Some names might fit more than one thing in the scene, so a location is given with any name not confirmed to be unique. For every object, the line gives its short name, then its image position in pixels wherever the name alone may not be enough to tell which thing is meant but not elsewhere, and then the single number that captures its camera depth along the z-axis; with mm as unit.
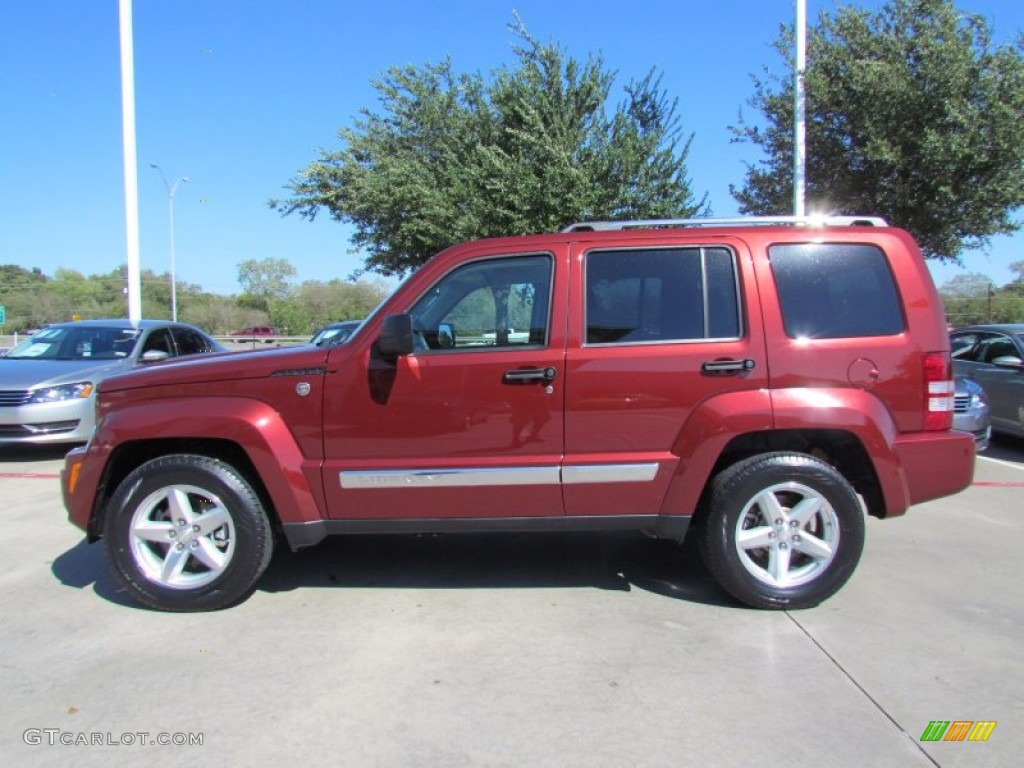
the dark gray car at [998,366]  8586
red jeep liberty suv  3752
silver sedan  7781
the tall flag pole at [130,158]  14203
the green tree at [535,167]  12875
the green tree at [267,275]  97169
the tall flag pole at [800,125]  11492
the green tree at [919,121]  11383
